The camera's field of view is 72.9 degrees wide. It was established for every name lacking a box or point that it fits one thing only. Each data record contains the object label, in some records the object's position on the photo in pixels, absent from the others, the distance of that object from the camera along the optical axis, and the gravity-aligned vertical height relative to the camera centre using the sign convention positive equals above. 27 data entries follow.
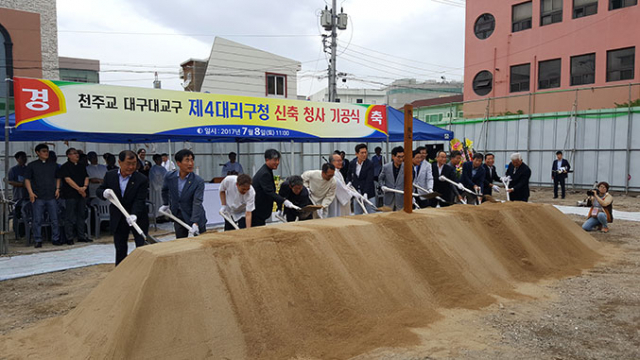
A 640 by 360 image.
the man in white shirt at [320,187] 5.54 -0.42
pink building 15.95 +4.26
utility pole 20.14 +6.13
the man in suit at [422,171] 6.73 -0.27
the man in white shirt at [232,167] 10.27 -0.31
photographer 8.27 -1.08
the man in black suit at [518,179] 7.47 -0.43
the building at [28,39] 14.24 +3.88
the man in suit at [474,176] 7.41 -0.38
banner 6.11 +0.70
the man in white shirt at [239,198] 4.59 -0.48
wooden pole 4.51 +0.03
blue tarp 7.15 +0.35
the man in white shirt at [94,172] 7.93 -0.35
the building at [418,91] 39.81 +6.21
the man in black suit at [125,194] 4.25 -0.39
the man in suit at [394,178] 6.39 -0.35
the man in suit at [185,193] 4.49 -0.41
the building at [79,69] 20.88 +4.21
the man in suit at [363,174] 6.96 -0.33
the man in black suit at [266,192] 4.90 -0.44
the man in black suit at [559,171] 13.62 -0.53
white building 19.66 +3.87
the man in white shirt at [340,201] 5.80 -0.64
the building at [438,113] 20.92 +2.17
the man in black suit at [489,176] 8.06 -0.41
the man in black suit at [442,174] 7.16 -0.34
